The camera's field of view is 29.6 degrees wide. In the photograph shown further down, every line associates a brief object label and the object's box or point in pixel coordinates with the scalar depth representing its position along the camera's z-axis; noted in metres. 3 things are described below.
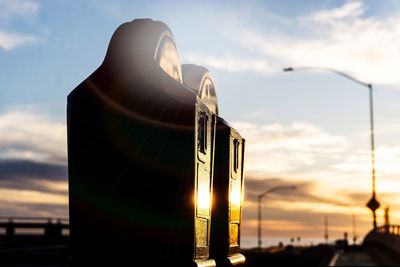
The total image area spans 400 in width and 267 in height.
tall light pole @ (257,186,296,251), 53.28
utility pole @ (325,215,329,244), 99.81
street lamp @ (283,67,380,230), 35.42
